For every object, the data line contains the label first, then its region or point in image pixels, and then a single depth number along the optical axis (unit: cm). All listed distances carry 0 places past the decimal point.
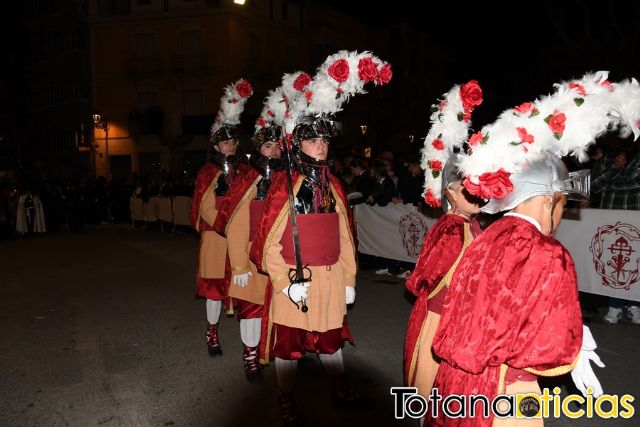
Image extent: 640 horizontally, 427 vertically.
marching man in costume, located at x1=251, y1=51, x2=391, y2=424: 368
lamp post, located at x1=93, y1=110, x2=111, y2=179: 3073
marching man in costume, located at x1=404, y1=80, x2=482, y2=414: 289
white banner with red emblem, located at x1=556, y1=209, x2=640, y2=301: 586
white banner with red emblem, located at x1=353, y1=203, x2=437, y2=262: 850
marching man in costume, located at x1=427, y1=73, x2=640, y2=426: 197
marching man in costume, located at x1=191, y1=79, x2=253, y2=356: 511
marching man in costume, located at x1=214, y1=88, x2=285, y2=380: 446
